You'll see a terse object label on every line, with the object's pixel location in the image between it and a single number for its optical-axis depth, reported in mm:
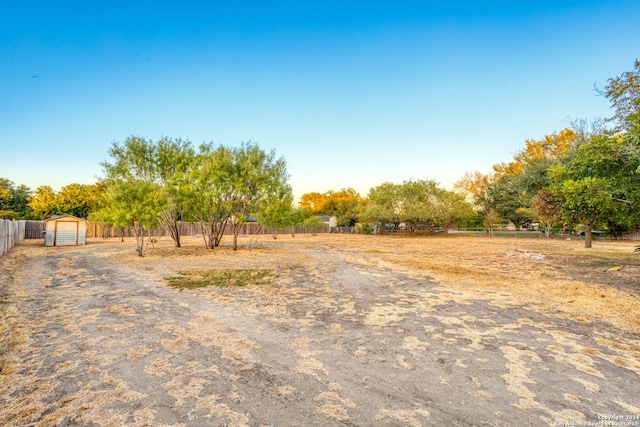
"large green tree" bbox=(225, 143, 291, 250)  16406
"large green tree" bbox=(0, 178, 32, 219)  35375
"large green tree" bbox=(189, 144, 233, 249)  15688
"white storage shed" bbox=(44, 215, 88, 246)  19219
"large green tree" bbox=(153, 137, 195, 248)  18422
